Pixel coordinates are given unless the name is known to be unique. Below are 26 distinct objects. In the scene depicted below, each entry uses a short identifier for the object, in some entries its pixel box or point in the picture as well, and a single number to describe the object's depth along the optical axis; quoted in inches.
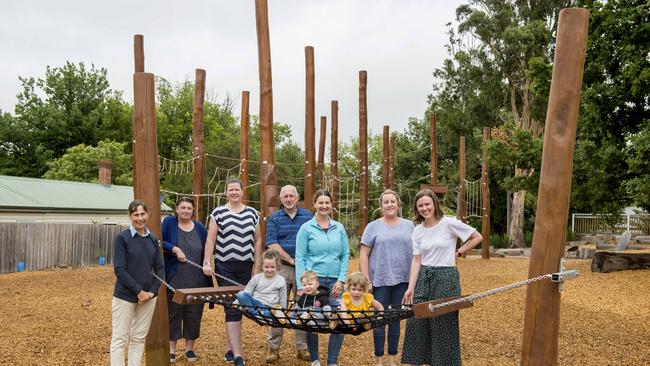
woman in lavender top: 220.5
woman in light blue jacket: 224.4
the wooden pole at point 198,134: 604.4
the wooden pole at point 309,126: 530.3
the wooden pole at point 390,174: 771.0
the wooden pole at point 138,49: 480.4
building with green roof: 861.8
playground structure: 172.4
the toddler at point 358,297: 209.9
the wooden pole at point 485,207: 837.2
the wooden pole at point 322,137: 786.8
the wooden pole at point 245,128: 710.0
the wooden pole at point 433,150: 767.1
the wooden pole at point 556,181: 172.4
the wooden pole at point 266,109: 383.6
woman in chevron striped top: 237.9
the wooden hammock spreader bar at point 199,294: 203.0
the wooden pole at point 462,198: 843.8
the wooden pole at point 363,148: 628.1
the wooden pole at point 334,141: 713.6
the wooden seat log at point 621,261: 587.5
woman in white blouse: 196.4
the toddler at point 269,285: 220.8
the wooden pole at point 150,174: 214.2
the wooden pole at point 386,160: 755.4
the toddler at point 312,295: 217.3
